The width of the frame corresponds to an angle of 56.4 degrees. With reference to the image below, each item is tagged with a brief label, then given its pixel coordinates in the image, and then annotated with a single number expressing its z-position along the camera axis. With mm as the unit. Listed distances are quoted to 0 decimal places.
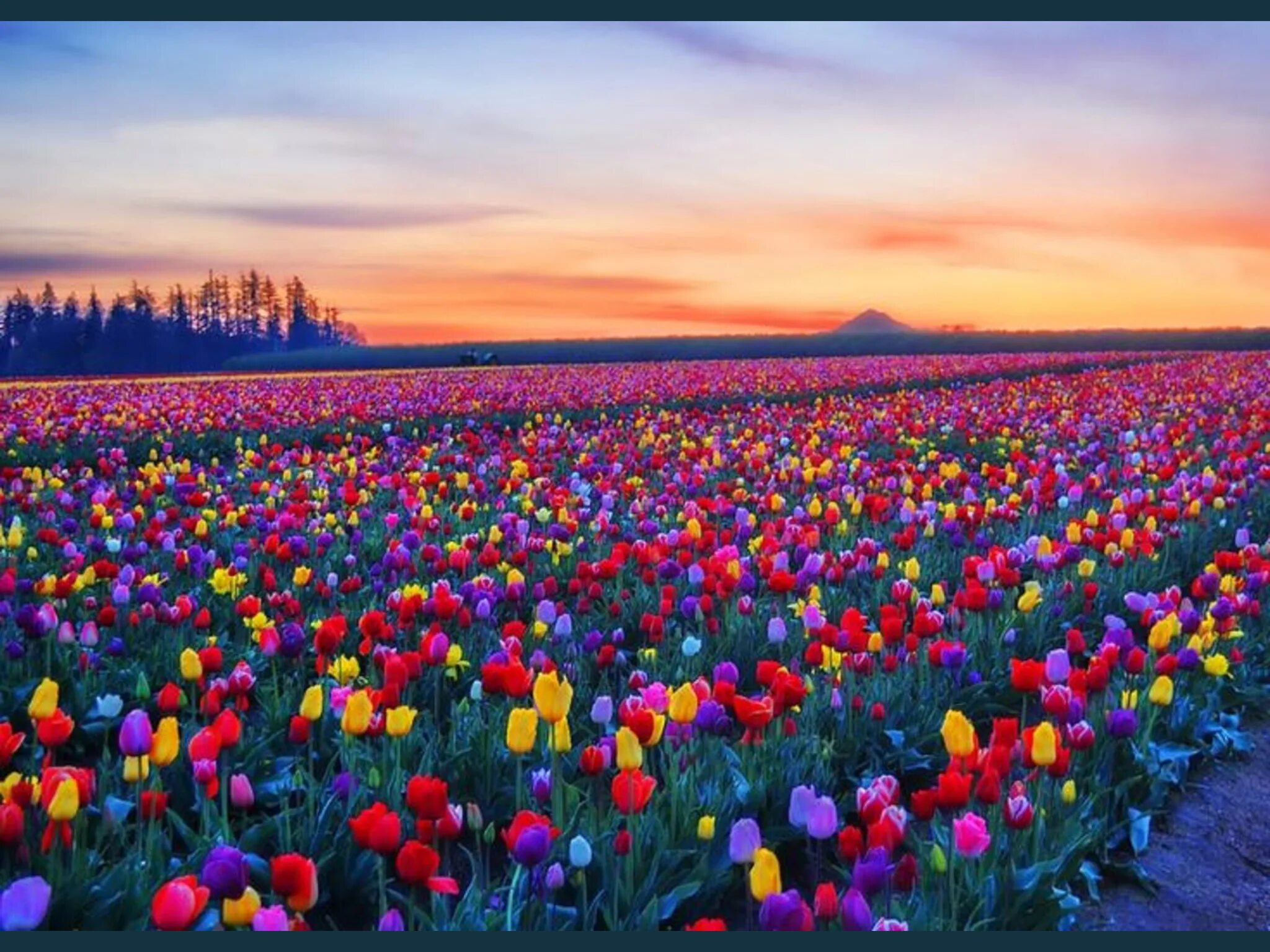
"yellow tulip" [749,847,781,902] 2539
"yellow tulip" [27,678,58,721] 3324
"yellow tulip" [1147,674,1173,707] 4016
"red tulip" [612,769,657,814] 3029
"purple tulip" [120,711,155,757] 3092
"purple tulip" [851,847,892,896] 2746
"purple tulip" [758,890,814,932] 2471
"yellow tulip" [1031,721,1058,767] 3238
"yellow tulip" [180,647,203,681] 3938
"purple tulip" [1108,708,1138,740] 3795
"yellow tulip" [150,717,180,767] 3080
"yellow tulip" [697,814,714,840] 3078
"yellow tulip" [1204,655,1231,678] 4422
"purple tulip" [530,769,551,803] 3393
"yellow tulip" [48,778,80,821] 2859
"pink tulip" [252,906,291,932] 2379
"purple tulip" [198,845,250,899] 2492
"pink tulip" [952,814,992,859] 2809
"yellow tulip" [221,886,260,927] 2490
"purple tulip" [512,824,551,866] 2695
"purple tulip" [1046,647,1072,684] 3939
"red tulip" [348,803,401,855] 2654
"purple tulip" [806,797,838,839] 2877
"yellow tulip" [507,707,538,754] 3137
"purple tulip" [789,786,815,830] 2967
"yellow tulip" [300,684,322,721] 3512
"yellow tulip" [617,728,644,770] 3029
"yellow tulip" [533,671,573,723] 3197
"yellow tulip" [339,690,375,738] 3332
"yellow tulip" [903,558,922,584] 5484
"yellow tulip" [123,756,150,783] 3176
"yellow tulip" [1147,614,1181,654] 4348
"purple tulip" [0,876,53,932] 2416
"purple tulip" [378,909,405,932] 2471
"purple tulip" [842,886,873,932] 2545
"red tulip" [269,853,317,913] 2490
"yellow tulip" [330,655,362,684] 4281
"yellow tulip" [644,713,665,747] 3250
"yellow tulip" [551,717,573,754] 3215
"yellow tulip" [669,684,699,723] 3412
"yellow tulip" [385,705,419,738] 3400
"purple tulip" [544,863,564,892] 2811
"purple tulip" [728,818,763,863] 2760
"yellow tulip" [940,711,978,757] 3162
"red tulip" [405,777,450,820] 2742
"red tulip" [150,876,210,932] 2301
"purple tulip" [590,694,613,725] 3627
